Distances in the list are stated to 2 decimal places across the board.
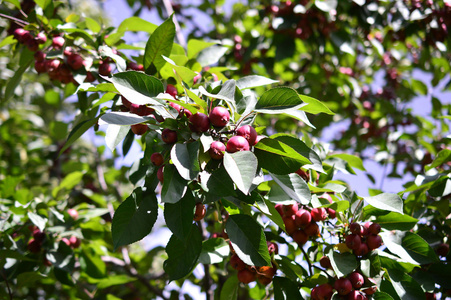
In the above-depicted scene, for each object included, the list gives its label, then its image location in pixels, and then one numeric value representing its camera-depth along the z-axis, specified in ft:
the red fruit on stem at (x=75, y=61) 3.22
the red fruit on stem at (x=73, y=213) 3.71
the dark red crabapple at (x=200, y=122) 2.74
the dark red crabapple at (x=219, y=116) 2.73
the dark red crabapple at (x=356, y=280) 2.87
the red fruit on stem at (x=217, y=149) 2.69
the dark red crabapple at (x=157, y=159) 2.78
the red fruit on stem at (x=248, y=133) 2.73
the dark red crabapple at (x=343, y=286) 2.87
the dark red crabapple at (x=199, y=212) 2.88
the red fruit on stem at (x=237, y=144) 2.68
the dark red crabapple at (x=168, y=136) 2.75
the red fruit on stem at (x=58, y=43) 3.25
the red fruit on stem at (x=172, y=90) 3.00
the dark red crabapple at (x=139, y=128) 2.91
